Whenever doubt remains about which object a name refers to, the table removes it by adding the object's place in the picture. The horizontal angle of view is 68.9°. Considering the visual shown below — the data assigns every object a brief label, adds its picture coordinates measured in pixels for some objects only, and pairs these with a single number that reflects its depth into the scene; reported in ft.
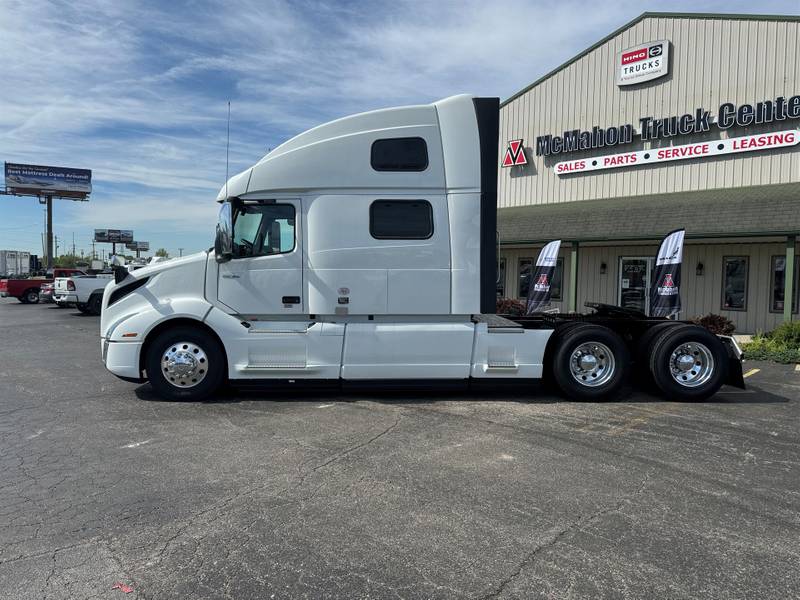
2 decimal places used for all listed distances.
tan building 50.65
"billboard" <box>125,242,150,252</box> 300.61
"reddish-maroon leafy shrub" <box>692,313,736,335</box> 44.29
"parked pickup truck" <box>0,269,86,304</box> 94.33
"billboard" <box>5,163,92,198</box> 208.33
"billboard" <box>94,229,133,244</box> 322.14
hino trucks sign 57.67
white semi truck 24.16
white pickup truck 73.15
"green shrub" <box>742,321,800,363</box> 37.83
